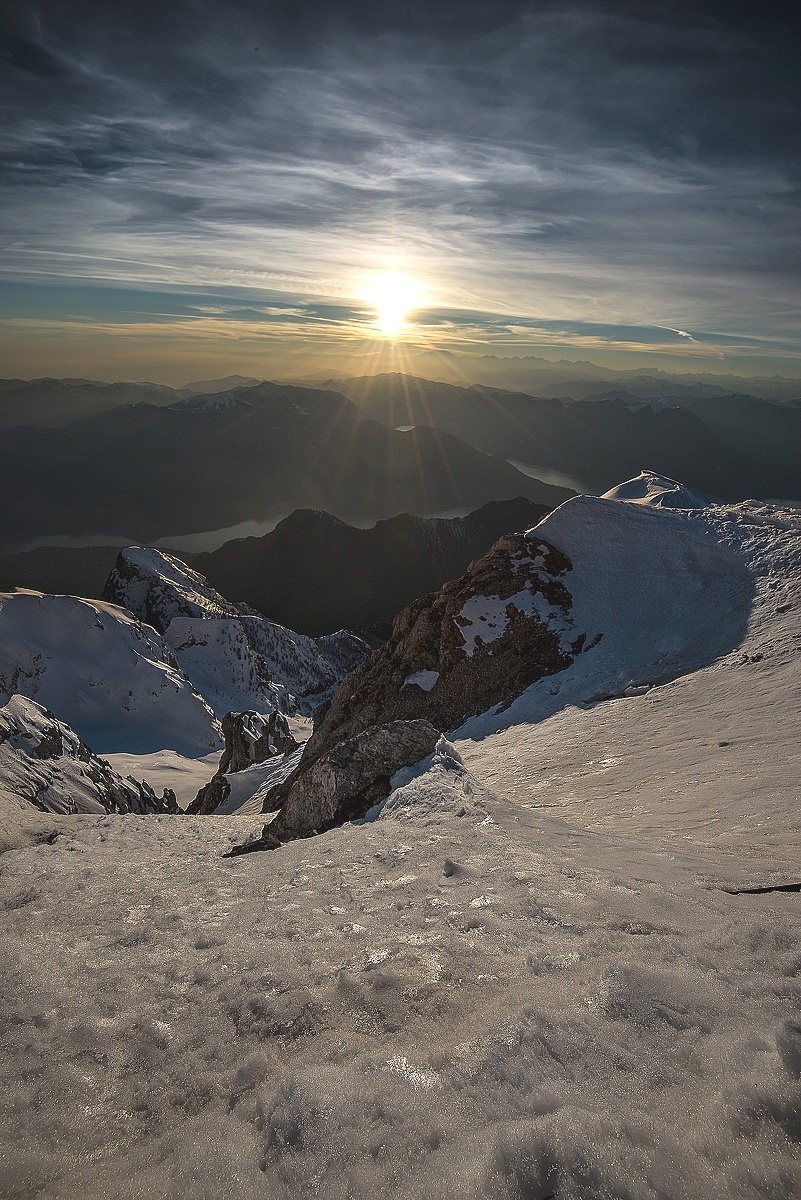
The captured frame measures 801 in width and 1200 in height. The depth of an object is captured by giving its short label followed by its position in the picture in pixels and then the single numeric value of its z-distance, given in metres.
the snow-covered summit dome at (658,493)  32.97
